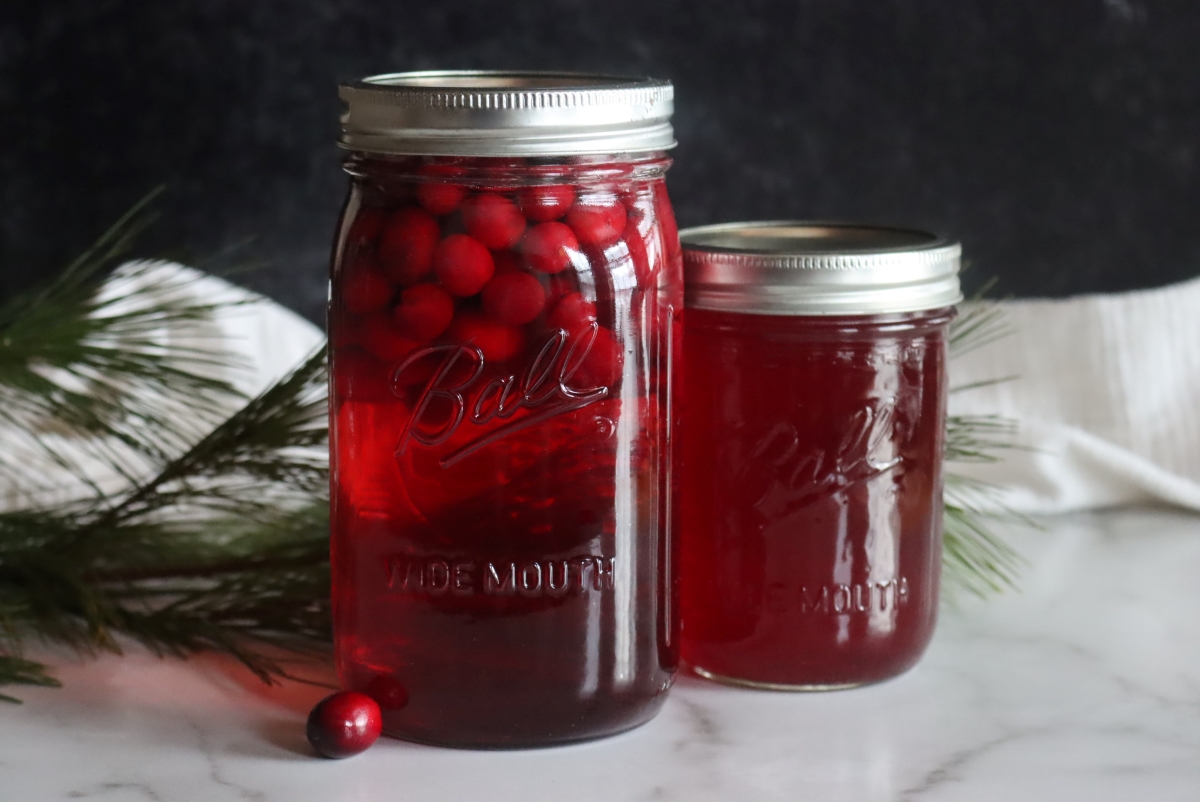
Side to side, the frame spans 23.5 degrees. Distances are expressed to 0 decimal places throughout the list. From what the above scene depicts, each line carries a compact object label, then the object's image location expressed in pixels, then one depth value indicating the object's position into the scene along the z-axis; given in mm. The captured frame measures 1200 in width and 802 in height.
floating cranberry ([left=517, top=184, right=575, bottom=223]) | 724
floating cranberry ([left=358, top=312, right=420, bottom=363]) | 730
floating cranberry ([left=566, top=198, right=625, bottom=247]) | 727
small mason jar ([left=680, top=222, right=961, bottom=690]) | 773
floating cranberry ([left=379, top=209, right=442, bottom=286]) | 723
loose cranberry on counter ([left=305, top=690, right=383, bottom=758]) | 738
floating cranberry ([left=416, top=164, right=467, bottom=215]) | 722
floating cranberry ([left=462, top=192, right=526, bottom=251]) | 720
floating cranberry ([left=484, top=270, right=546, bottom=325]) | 721
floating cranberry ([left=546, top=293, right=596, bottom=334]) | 724
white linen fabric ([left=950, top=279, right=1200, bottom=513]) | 1043
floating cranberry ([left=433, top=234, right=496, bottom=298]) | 719
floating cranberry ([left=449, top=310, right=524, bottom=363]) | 725
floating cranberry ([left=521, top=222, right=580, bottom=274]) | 721
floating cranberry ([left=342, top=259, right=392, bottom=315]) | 729
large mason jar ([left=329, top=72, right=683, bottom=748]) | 721
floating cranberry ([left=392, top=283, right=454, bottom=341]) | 724
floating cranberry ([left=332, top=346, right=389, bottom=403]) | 737
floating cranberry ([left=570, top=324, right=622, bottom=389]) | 729
